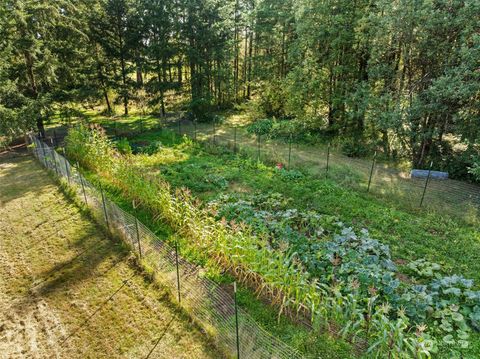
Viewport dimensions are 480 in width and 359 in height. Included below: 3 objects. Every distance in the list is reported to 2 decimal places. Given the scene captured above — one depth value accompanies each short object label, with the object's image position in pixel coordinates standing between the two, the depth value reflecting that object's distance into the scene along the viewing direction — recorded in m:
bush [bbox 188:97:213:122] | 18.25
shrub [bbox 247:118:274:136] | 15.89
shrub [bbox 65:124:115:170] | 10.04
